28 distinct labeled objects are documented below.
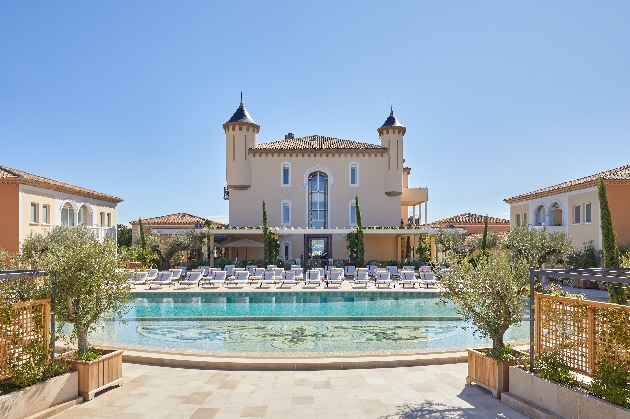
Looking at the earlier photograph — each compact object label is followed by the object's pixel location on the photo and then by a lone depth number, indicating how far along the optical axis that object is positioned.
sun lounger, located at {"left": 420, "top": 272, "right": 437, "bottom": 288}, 21.28
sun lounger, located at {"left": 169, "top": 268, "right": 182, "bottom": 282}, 22.35
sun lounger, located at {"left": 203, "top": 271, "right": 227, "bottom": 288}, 21.51
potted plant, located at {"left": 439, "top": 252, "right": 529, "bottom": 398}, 6.66
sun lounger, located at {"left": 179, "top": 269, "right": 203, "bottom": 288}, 21.28
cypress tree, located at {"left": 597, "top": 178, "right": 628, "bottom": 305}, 14.95
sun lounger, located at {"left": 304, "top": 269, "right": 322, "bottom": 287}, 21.48
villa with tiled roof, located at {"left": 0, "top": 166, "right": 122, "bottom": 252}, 23.14
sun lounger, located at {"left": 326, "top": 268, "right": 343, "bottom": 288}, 21.31
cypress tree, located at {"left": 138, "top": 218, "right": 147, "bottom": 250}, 28.92
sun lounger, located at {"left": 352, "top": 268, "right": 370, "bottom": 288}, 21.23
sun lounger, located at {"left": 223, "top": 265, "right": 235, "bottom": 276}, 24.09
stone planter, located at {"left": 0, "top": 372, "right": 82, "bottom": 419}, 5.44
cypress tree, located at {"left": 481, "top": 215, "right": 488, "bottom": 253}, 28.73
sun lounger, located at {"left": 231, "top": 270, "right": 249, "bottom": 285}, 22.02
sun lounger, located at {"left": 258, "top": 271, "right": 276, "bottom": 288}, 21.78
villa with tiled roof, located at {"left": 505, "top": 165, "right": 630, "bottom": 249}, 21.72
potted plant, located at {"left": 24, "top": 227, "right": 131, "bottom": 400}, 6.66
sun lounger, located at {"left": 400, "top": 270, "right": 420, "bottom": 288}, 21.29
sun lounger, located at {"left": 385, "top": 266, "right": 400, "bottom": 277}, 24.33
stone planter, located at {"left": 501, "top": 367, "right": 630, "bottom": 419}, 5.06
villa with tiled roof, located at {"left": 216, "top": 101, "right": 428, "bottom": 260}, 33.81
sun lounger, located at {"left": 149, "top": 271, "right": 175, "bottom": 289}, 21.15
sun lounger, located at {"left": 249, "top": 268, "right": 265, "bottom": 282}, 22.44
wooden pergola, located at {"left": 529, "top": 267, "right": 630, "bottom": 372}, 5.70
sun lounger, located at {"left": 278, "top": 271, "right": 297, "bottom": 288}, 21.67
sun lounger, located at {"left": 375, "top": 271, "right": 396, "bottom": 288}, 21.25
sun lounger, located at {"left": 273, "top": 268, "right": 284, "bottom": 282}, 22.23
